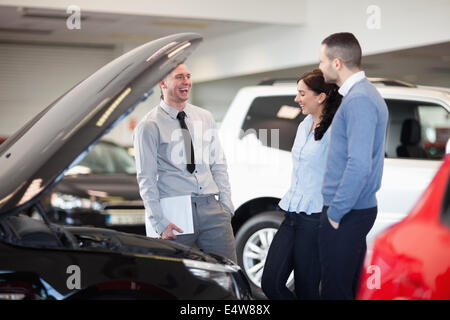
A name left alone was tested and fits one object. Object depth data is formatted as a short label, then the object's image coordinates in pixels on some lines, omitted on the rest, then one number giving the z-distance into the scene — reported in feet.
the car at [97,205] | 25.59
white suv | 19.45
